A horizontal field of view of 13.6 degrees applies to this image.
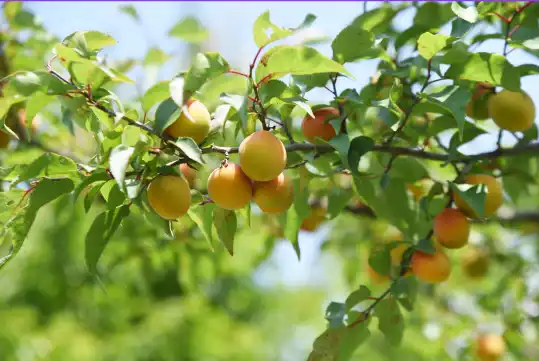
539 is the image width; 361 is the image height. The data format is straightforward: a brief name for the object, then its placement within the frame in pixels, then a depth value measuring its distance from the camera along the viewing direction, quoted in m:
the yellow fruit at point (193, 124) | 1.95
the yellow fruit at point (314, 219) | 2.38
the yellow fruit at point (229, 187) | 1.96
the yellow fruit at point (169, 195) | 1.94
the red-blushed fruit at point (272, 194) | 1.99
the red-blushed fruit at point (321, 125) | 2.04
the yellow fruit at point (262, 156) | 1.94
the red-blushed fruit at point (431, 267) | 2.09
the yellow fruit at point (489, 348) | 2.52
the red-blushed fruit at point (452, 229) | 2.08
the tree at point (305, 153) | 1.94
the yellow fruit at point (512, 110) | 2.12
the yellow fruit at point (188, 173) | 2.10
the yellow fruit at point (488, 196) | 2.08
